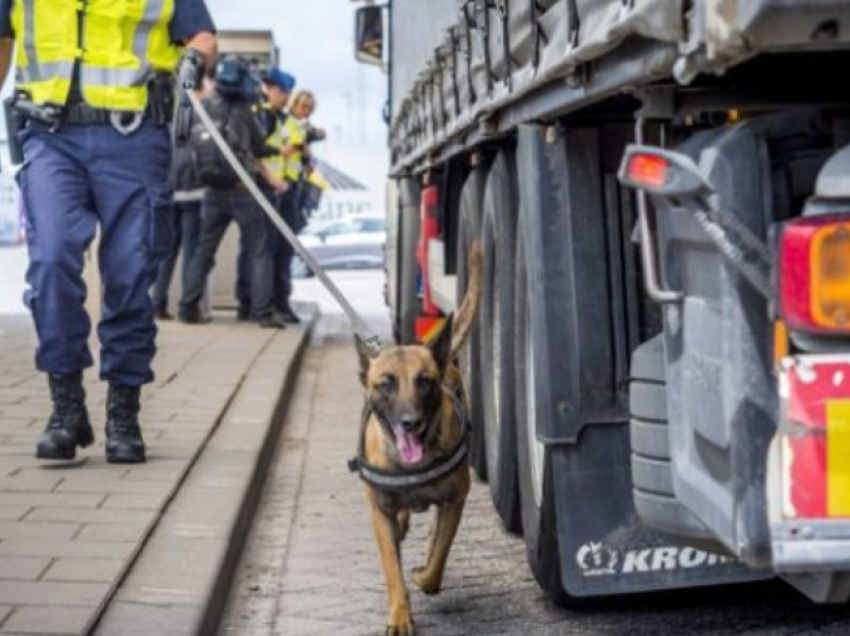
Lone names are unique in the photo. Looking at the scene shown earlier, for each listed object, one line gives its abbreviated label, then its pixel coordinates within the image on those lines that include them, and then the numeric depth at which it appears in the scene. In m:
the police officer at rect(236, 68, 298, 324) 25.08
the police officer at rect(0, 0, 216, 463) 11.66
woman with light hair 26.00
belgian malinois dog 9.34
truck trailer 5.56
